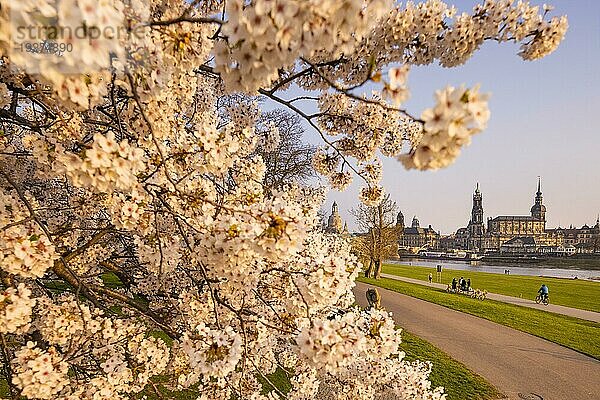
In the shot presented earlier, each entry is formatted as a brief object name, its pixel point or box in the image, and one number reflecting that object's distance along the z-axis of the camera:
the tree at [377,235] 35.25
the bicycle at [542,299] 20.70
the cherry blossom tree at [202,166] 1.21
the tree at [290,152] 19.06
